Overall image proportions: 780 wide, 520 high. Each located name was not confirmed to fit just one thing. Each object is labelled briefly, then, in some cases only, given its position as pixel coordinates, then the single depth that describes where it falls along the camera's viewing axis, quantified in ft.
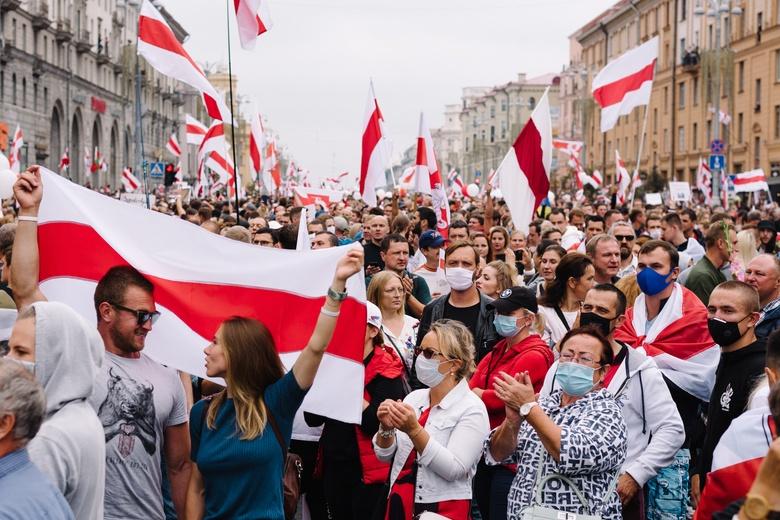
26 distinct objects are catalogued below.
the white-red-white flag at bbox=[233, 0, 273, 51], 40.55
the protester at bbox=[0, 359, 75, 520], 11.20
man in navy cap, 35.60
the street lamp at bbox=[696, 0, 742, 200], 129.10
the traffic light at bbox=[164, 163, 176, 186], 114.62
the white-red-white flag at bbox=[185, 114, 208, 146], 85.40
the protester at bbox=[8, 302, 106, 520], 12.44
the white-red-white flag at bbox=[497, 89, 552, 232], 43.16
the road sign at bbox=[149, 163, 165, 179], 101.69
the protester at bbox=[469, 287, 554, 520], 20.80
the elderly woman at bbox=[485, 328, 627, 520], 16.25
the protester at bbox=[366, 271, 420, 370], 25.57
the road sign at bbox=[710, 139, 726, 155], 116.78
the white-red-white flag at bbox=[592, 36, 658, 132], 58.90
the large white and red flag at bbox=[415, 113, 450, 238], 51.49
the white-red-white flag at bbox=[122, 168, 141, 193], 111.75
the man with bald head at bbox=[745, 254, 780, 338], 26.58
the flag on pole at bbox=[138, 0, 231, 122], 36.94
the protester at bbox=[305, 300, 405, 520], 21.31
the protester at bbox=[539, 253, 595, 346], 26.30
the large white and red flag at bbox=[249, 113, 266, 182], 77.97
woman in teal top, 15.49
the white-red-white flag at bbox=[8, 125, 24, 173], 81.89
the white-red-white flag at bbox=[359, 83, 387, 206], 52.34
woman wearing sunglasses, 17.66
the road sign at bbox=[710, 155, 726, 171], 111.55
